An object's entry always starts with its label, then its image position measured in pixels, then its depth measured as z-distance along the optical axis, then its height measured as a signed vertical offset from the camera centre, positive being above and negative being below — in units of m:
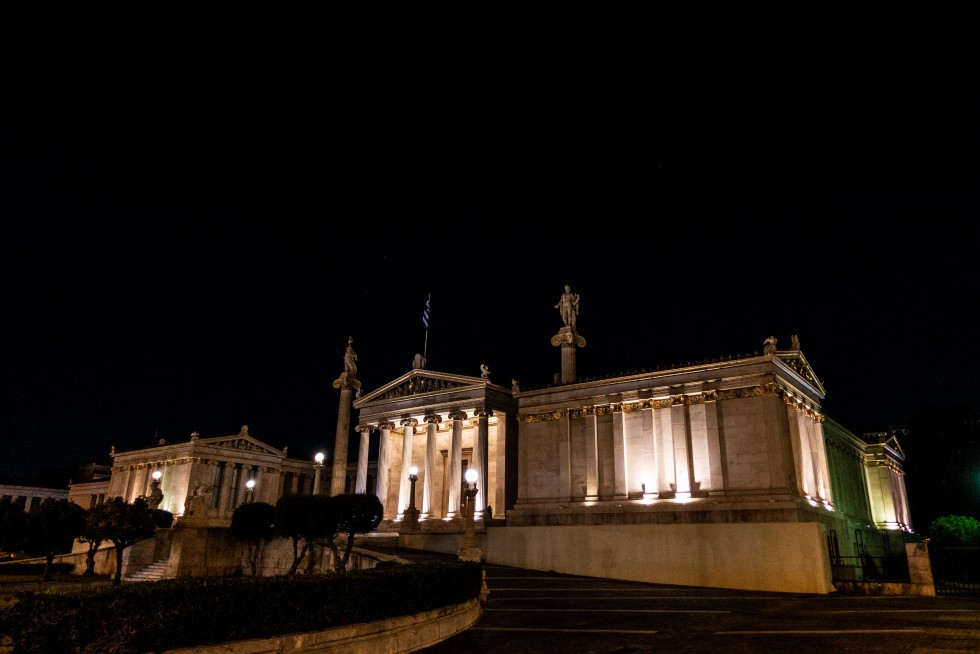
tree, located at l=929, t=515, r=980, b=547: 42.91 +0.50
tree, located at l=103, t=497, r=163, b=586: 30.70 +0.00
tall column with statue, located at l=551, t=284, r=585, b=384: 43.56 +12.59
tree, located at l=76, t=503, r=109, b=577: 30.59 -0.01
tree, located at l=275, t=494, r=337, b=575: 28.38 +0.35
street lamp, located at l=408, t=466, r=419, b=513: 33.06 +2.54
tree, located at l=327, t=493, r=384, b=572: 28.41 +0.54
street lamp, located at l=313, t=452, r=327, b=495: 34.31 +3.37
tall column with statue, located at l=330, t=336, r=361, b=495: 39.66 +6.94
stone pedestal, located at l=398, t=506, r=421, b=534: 39.91 +0.42
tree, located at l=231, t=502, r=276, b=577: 31.88 -0.04
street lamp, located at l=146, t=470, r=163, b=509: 44.31 +1.62
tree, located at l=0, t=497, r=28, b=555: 37.66 -0.62
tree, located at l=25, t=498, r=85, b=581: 36.62 -0.37
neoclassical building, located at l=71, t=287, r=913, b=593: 30.66 +3.48
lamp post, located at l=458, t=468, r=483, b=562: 24.33 -0.24
